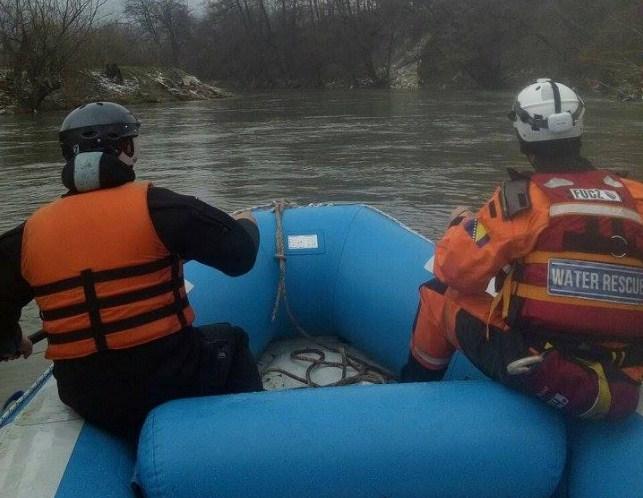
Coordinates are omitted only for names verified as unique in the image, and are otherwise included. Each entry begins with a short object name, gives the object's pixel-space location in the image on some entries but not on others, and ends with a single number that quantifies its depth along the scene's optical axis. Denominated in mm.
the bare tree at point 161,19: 51375
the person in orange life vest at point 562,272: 1679
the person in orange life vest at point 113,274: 1680
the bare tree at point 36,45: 23312
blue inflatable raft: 1605
